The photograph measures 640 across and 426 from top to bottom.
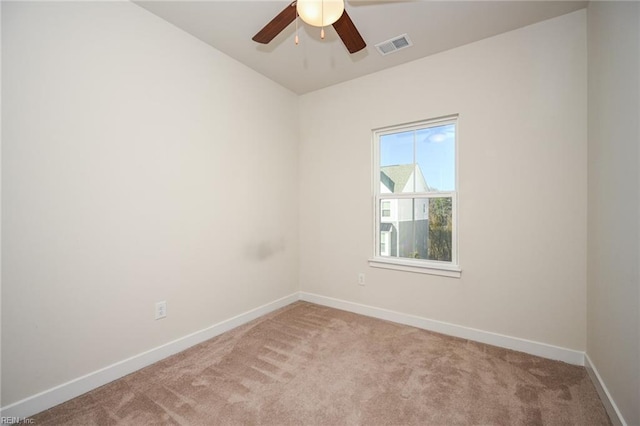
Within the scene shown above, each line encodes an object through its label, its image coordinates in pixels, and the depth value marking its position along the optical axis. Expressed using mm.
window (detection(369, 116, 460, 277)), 2727
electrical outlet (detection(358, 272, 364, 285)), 3205
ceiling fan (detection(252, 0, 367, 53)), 1429
